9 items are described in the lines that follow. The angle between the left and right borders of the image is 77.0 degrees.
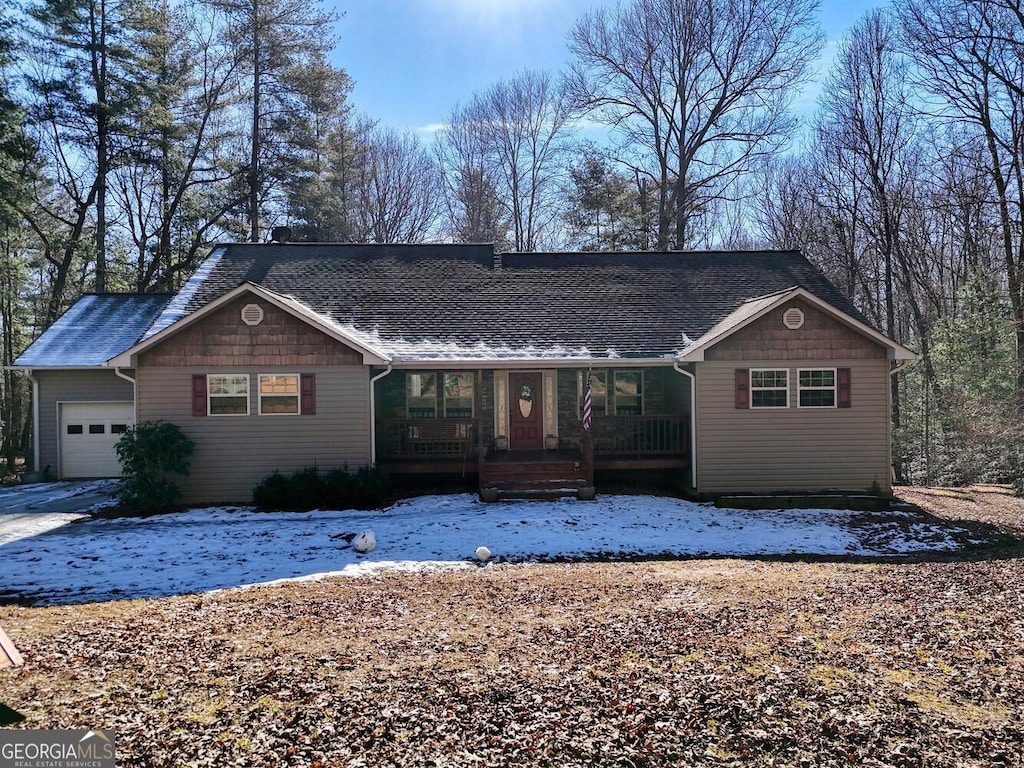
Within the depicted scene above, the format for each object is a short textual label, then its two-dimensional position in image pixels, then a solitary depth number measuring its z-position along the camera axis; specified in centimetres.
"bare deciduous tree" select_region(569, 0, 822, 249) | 2434
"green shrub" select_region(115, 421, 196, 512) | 1174
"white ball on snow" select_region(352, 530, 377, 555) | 931
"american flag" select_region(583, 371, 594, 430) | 1298
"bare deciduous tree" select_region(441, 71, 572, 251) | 2975
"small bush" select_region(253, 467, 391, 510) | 1215
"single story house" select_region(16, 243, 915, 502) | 1262
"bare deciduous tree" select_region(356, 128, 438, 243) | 3020
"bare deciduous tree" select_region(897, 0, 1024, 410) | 1752
